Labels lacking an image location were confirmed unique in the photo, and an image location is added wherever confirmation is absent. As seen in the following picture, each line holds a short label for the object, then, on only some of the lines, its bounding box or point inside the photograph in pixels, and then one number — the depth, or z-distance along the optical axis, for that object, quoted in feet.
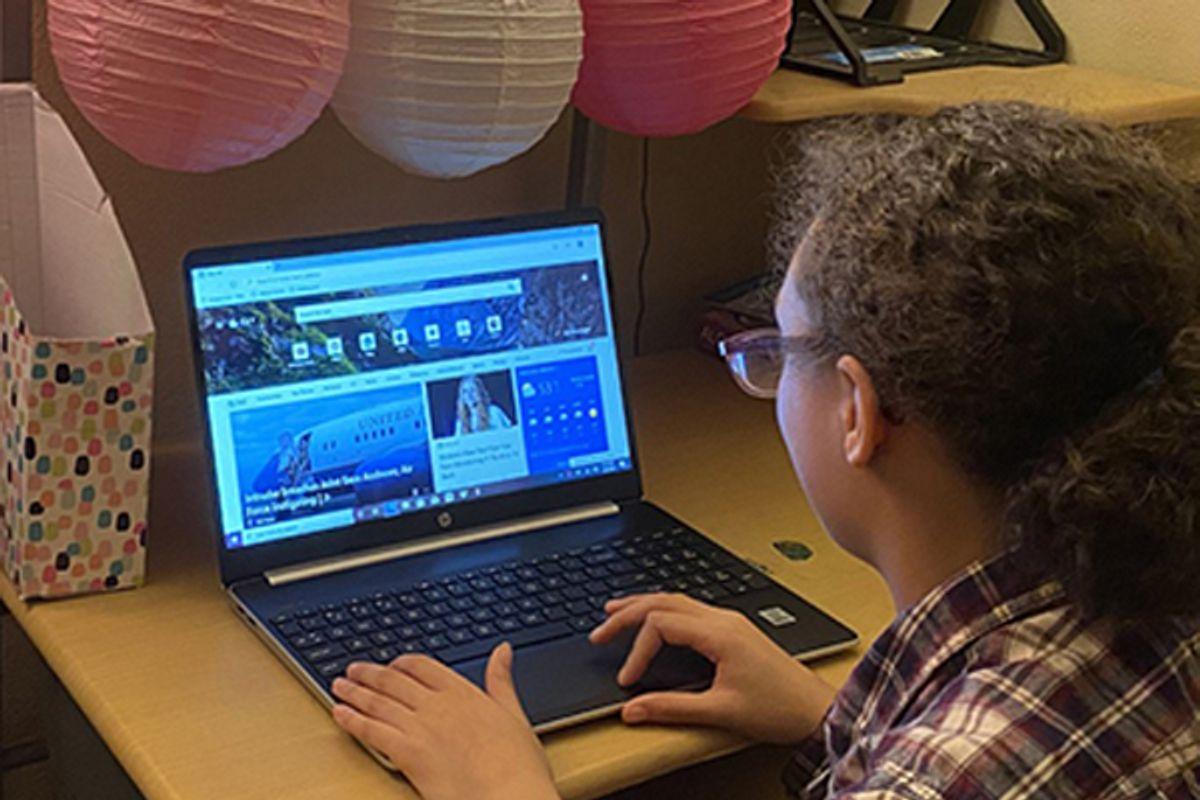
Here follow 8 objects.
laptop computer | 3.87
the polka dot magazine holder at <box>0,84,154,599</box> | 3.67
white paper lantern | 3.70
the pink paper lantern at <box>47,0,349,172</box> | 3.40
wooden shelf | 4.80
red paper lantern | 4.10
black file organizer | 5.06
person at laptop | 2.75
